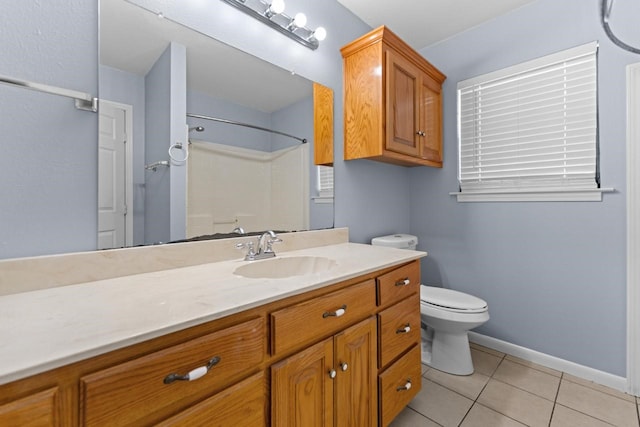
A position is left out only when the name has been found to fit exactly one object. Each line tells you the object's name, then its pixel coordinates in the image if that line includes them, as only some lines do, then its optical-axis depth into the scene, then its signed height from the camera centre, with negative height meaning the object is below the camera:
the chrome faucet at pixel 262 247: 1.32 -0.17
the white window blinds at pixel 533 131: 1.74 +0.56
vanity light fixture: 1.38 +1.02
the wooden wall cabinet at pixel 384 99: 1.71 +0.73
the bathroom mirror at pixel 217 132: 1.06 +0.38
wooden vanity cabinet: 0.51 -0.40
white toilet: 1.70 -0.70
